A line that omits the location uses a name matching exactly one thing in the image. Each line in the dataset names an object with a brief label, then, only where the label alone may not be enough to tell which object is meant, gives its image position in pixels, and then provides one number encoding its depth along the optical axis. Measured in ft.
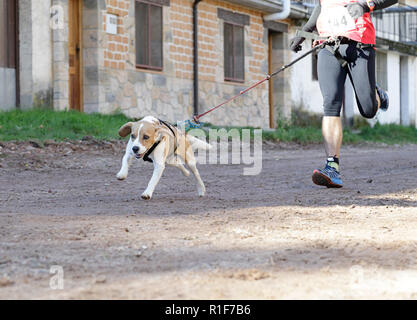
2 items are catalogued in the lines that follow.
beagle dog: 32.64
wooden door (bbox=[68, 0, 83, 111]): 78.00
